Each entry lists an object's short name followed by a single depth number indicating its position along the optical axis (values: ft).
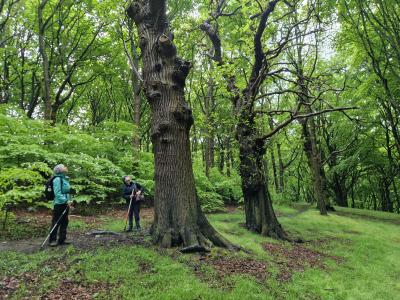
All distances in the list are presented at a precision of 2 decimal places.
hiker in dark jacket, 34.01
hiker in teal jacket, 26.05
